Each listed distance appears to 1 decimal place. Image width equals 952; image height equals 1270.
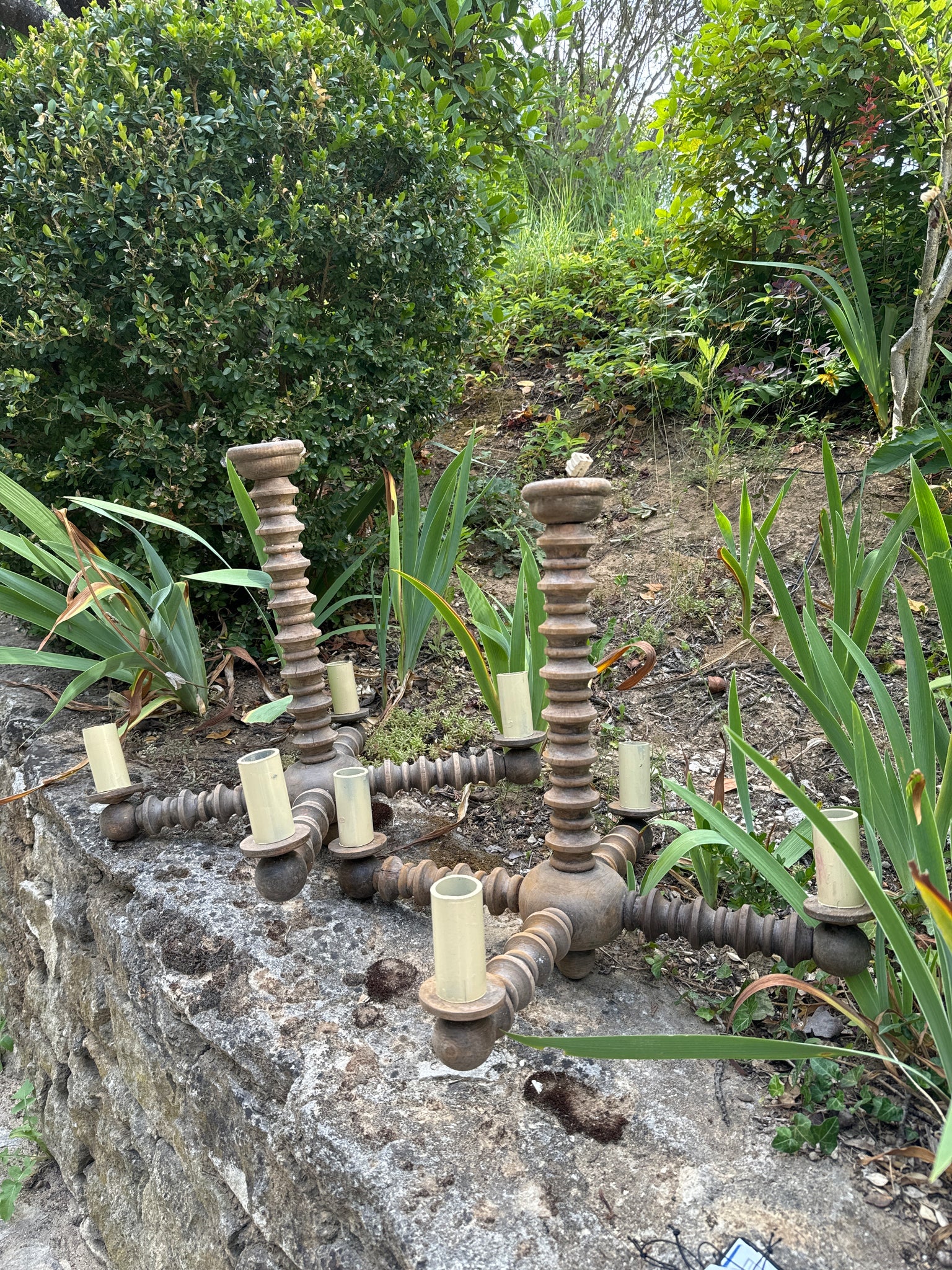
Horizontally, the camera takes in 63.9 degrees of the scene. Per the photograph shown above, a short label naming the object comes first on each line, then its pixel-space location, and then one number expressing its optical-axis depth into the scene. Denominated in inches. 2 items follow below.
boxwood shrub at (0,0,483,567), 74.9
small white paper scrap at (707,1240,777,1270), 29.7
